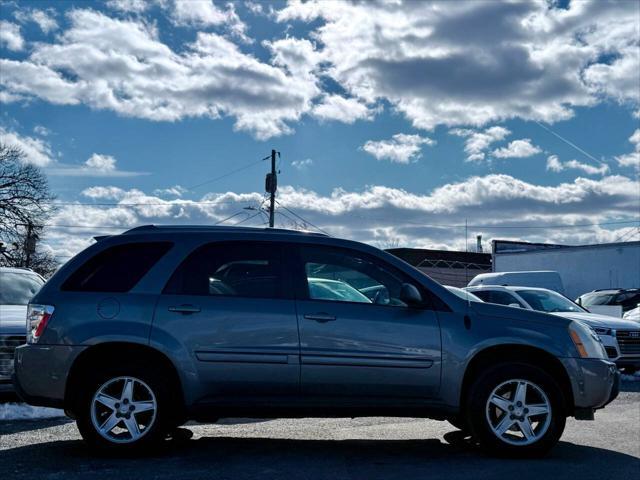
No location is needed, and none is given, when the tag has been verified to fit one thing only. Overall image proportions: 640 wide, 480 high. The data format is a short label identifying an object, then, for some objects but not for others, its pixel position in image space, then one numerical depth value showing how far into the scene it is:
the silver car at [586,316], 14.34
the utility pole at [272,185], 40.06
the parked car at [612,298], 24.52
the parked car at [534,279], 22.73
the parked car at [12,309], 9.30
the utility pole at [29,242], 46.53
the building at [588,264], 34.53
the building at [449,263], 52.50
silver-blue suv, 6.31
